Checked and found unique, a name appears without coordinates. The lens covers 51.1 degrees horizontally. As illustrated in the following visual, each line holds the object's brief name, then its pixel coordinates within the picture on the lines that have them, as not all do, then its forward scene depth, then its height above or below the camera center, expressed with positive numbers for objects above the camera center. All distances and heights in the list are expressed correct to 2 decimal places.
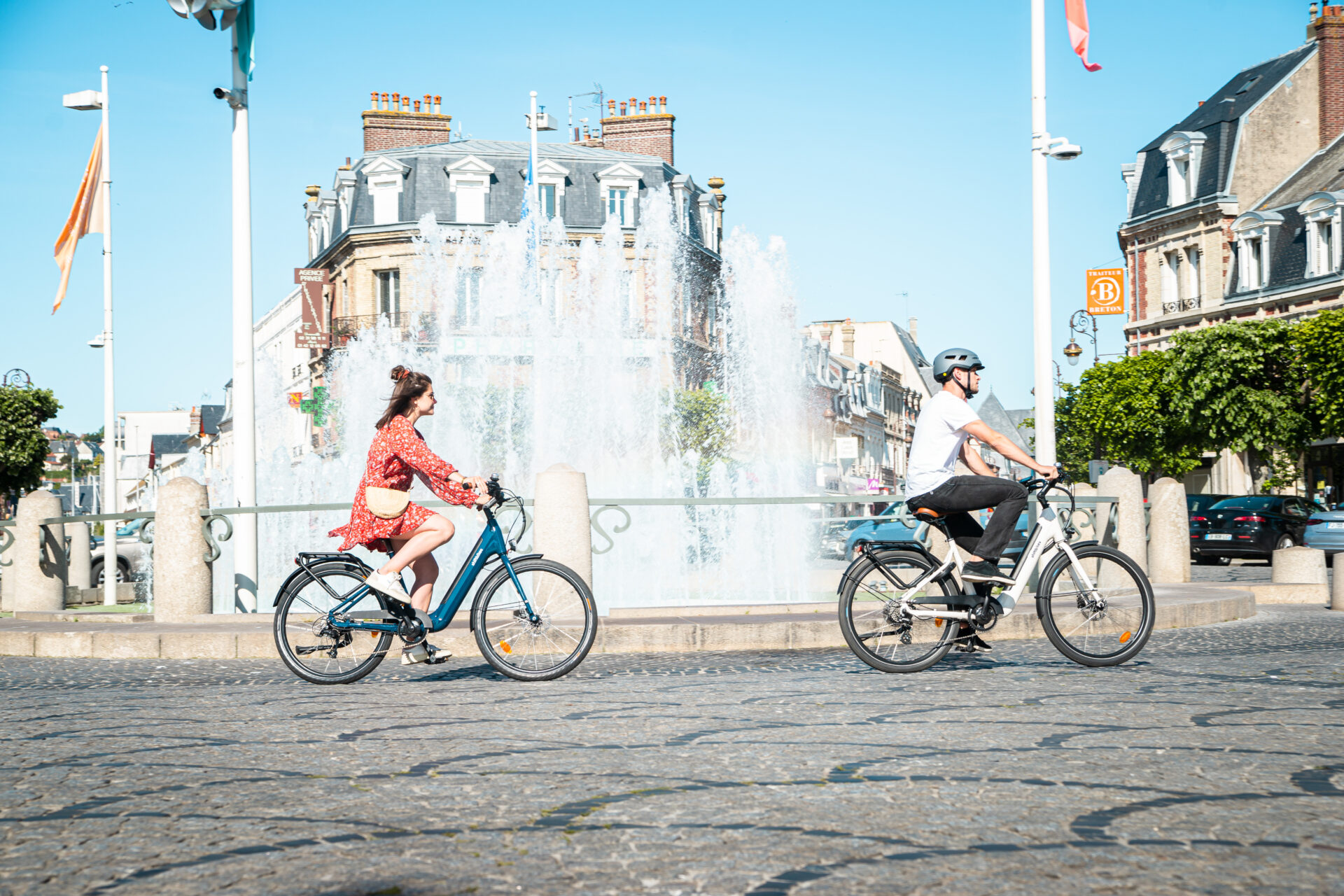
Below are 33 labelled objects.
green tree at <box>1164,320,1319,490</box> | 43.12 +2.96
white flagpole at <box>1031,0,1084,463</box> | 13.09 +2.41
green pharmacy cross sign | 53.03 +3.65
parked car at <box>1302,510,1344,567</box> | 25.11 -0.86
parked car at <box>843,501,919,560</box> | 11.61 -0.62
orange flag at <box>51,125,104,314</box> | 20.64 +4.35
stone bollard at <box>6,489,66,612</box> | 13.08 -0.53
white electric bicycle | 7.69 -0.61
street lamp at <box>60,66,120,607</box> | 16.41 +2.48
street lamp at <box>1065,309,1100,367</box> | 48.53 +4.80
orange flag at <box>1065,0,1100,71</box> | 15.63 +5.13
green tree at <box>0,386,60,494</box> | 48.12 +2.55
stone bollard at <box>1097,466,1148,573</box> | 13.20 -0.23
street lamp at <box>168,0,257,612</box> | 11.52 +1.73
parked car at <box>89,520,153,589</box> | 23.83 -0.98
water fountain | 17.36 +2.83
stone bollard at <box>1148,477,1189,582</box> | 14.38 -0.47
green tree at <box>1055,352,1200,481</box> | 46.66 +2.41
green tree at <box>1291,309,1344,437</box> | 40.00 +3.56
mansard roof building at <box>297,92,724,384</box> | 51.00 +11.31
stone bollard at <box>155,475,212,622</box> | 10.90 -0.42
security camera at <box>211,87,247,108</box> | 12.08 +3.48
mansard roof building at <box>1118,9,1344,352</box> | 47.69 +10.40
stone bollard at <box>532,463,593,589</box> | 10.34 -0.18
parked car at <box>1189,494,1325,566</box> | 28.67 -0.84
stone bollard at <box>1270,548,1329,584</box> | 16.27 -0.94
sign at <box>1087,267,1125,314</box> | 48.75 +6.91
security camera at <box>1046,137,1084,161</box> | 13.96 +3.38
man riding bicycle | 7.47 +0.03
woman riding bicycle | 7.58 -0.01
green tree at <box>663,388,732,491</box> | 43.72 +2.22
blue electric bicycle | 7.66 -0.62
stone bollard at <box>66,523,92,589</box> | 13.47 -0.52
